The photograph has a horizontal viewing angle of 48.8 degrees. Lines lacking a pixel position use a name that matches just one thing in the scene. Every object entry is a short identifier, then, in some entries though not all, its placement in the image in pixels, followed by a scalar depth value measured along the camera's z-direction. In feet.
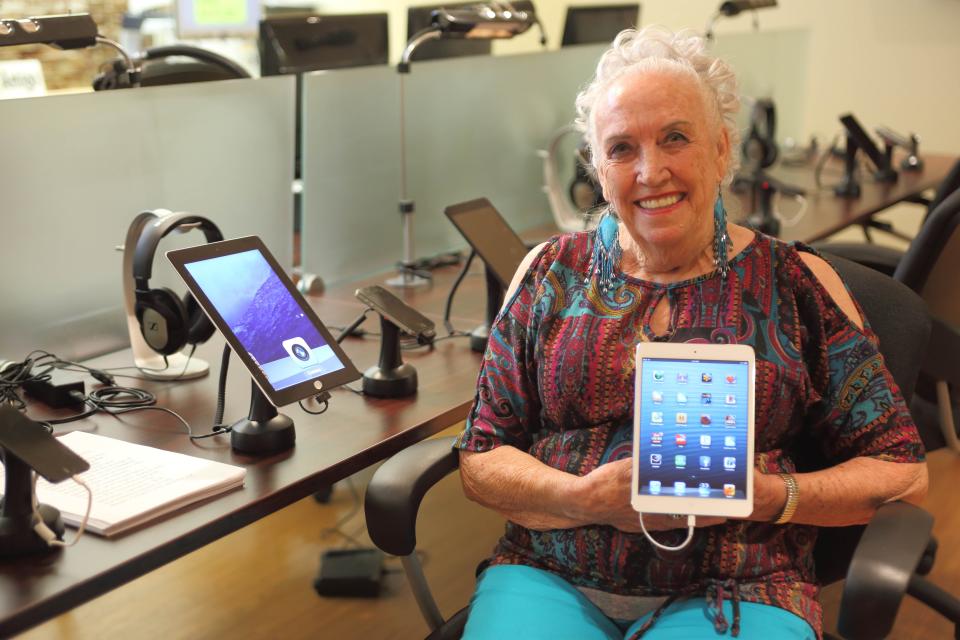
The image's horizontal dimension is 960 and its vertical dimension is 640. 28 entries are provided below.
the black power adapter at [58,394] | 5.28
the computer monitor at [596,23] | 11.93
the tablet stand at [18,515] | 3.65
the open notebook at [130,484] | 3.96
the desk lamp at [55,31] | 5.83
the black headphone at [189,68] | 8.64
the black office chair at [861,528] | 3.89
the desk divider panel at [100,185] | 5.92
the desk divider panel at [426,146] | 7.93
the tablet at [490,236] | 6.32
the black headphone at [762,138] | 11.50
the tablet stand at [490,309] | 6.36
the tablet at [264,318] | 4.63
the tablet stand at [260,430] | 4.71
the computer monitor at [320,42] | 9.18
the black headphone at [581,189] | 10.19
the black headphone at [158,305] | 5.33
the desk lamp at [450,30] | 8.04
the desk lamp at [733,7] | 11.56
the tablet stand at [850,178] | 11.62
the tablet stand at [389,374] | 5.54
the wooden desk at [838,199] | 10.09
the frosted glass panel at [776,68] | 13.47
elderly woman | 4.58
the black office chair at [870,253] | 8.23
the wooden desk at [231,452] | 3.57
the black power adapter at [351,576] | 7.89
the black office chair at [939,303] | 6.82
